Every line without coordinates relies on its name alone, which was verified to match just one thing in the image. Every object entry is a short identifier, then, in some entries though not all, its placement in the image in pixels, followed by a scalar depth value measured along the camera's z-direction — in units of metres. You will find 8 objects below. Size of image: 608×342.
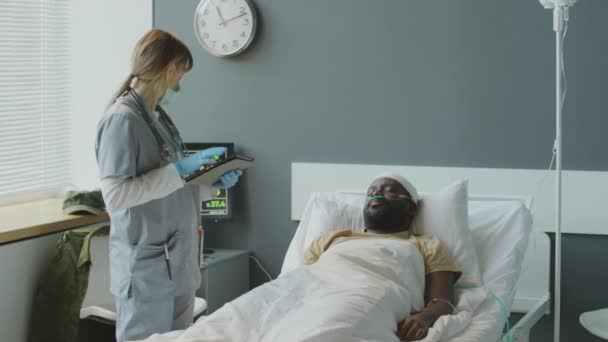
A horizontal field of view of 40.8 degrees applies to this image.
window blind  3.69
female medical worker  2.57
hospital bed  2.59
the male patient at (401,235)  2.78
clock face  3.79
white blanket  2.16
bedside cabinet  3.60
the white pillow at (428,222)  2.97
